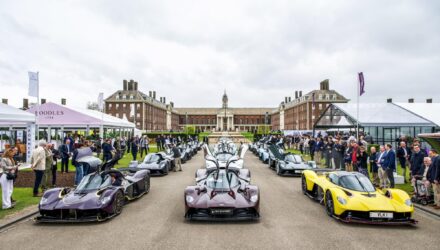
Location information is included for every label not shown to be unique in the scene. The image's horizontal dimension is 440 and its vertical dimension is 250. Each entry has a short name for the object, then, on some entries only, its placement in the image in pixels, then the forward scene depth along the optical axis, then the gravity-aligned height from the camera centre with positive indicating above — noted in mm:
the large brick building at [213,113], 85250 +7599
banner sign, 19672 -160
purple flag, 21075 +3379
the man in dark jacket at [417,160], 10688 -893
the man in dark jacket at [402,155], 14118 -959
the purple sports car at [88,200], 7809 -1695
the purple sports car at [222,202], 7754 -1700
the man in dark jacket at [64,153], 15128 -910
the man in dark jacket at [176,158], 18220 -1374
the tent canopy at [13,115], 15938 +1055
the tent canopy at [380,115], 23266 +1473
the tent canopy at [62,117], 24906 +1400
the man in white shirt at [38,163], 10970 -988
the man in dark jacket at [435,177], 8922 -1236
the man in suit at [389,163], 11406 -1045
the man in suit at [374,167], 13217 -1374
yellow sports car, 7613 -1705
